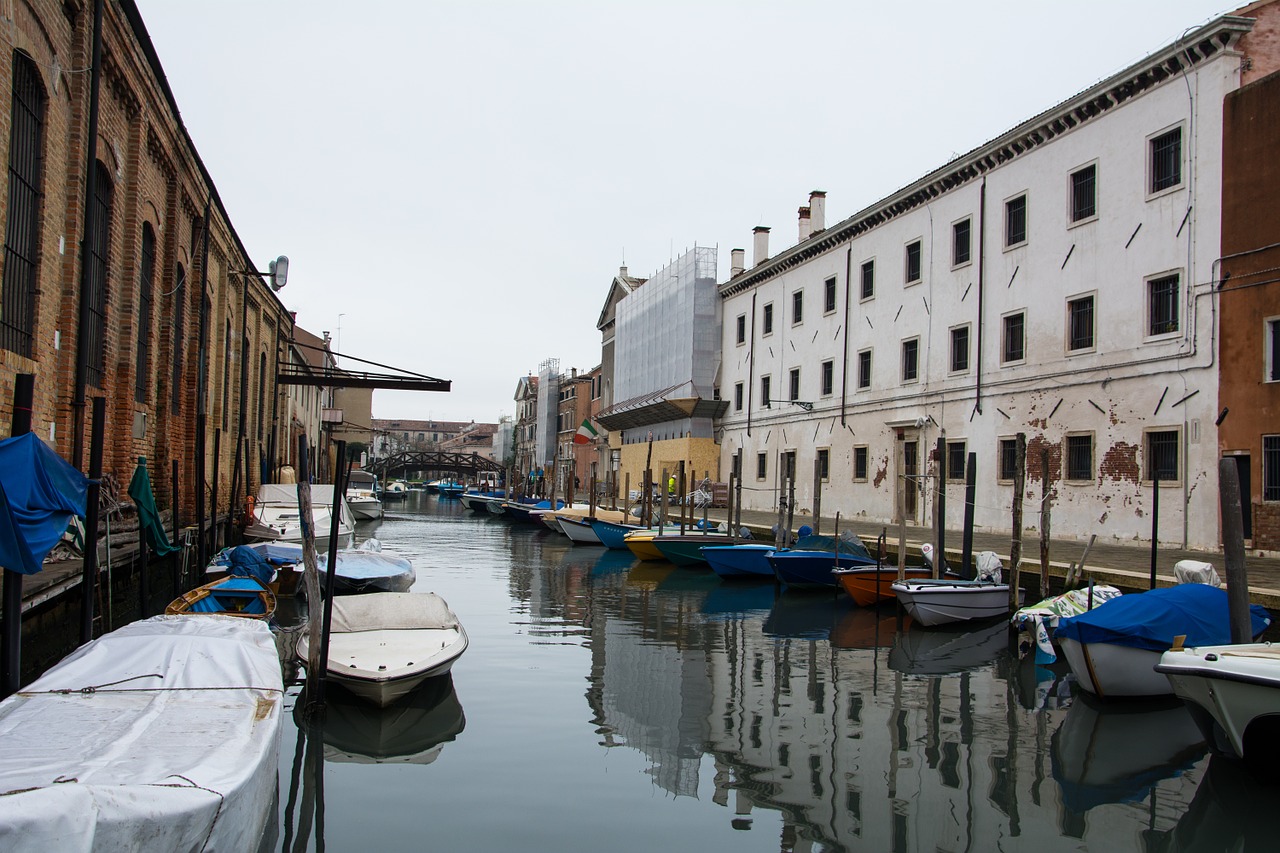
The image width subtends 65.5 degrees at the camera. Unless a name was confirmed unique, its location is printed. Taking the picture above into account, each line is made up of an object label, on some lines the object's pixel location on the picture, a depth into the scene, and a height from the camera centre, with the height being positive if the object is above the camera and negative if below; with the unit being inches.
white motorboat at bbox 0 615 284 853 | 165.5 -60.9
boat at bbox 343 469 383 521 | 1694.6 -76.1
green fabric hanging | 440.8 -25.3
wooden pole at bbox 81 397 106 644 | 333.4 -22.9
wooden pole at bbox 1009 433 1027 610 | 573.3 -24.3
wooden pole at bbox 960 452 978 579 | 659.4 -32.6
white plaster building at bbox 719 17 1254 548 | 701.3 +145.0
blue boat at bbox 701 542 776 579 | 835.4 -76.2
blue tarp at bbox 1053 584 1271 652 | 396.8 -56.0
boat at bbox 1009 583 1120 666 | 493.0 -66.5
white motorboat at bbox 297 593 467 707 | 353.1 -72.7
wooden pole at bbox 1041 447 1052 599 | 564.4 -33.7
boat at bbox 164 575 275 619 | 465.7 -68.6
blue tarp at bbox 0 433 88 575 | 271.7 -15.0
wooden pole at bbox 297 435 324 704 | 350.6 -47.6
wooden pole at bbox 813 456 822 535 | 831.7 -18.8
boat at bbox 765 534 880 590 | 754.8 -68.4
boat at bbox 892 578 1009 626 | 581.6 -73.0
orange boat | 666.8 -72.9
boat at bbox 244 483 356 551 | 832.3 -54.9
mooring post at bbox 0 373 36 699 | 276.1 -43.8
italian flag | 2181.3 +74.3
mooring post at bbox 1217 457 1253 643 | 350.9 -29.6
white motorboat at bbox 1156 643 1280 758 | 297.9 -64.3
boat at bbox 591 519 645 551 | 1158.7 -76.6
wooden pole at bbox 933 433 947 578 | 636.1 -36.0
